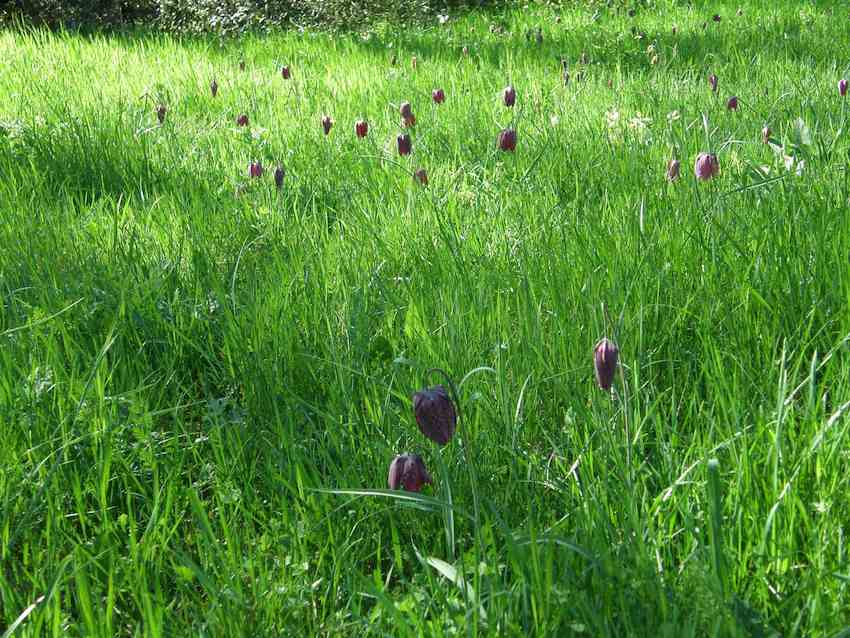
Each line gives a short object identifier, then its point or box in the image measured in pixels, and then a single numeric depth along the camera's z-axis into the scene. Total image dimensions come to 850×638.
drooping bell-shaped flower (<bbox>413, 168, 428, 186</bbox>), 2.60
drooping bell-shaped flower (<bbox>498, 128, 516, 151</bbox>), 2.48
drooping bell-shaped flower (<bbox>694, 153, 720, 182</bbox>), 2.00
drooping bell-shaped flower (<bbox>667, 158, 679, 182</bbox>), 2.31
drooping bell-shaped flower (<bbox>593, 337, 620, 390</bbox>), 1.10
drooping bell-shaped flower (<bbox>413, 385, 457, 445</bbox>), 1.02
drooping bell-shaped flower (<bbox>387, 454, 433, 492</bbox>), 1.09
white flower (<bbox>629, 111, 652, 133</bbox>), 3.22
